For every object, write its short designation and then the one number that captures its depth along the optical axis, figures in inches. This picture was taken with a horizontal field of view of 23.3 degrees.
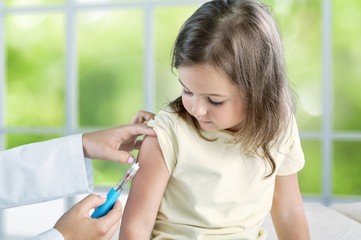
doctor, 53.0
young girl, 49.4
